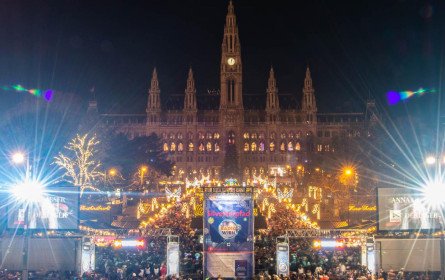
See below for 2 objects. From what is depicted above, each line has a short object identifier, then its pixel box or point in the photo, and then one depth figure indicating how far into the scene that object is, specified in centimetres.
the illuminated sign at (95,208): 4486
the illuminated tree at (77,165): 5184
